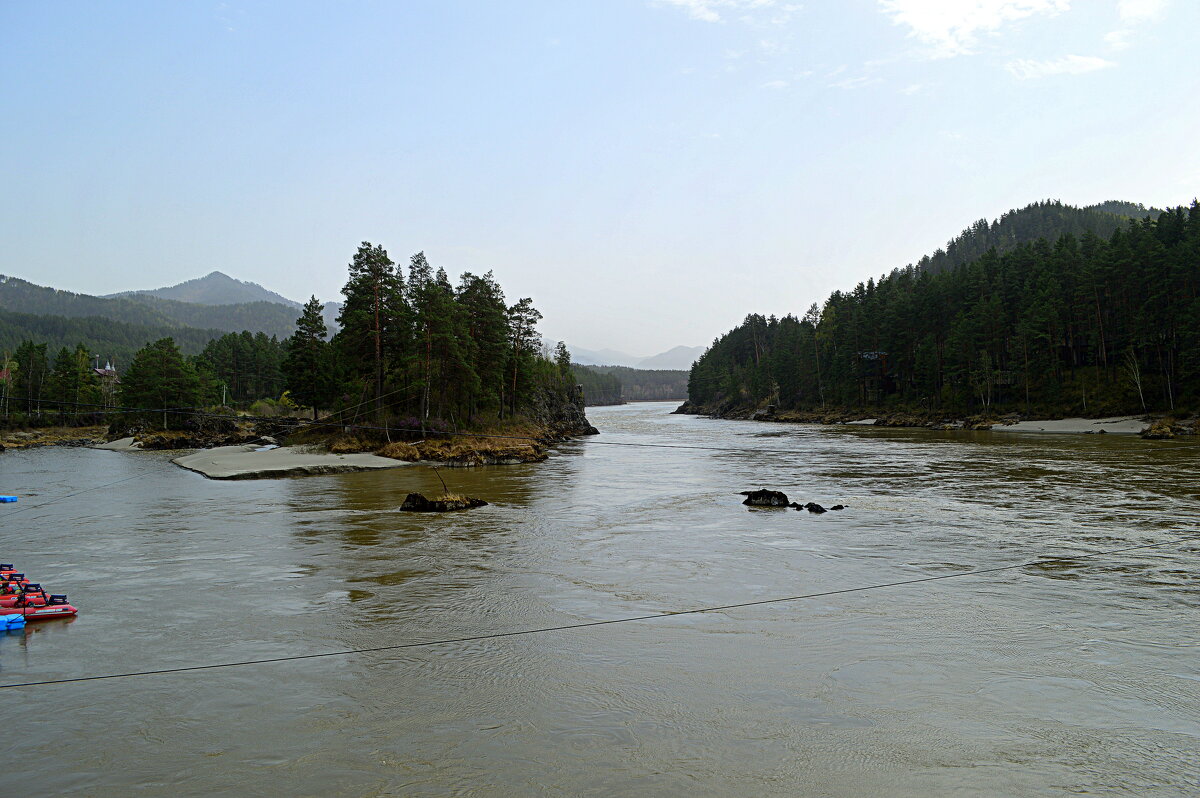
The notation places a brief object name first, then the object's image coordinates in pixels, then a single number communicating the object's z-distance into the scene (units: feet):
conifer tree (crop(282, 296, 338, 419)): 180.14
